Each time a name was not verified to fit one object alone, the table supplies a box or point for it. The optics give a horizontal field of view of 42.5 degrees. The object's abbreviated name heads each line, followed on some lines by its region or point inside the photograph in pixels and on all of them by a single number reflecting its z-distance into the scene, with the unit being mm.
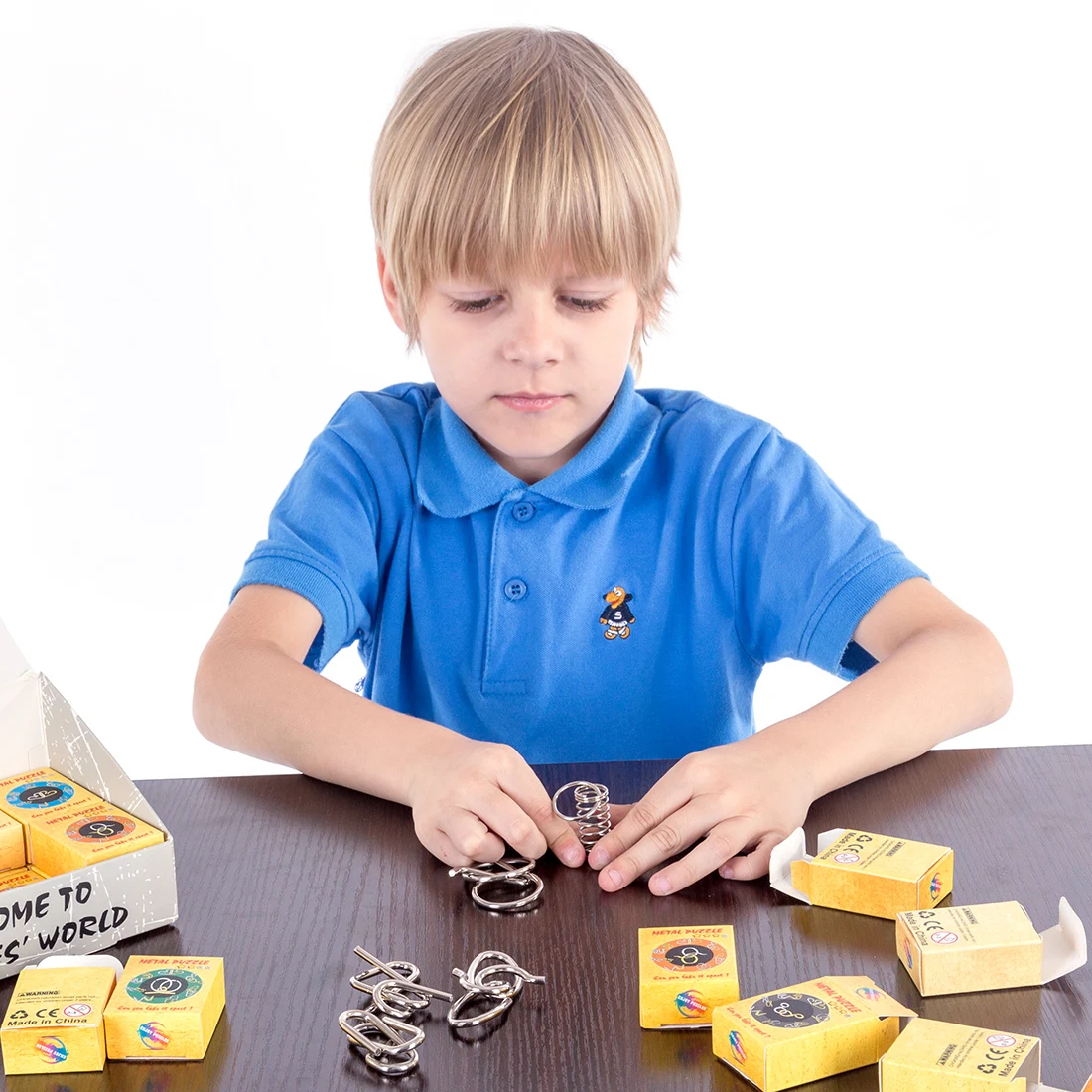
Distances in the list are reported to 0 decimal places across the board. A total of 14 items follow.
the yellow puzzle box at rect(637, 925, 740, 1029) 729
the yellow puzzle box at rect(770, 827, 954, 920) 840
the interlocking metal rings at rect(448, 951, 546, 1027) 743
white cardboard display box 805
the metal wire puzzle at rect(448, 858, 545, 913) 872
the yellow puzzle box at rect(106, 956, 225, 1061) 717
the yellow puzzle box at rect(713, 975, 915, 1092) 673
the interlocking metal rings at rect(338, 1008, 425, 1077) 701
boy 1159
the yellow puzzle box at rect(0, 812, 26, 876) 877
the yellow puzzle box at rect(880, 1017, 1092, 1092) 646
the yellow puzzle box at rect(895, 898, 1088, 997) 759
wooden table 708
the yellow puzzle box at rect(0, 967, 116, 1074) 712
